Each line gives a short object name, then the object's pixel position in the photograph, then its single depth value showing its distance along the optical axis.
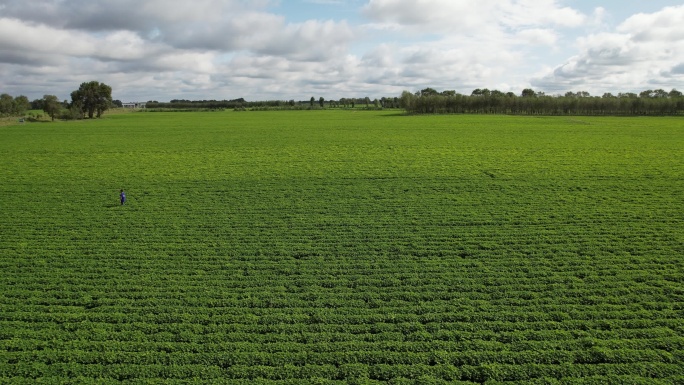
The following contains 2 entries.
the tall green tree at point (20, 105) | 130.75
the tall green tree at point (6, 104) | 125.61
